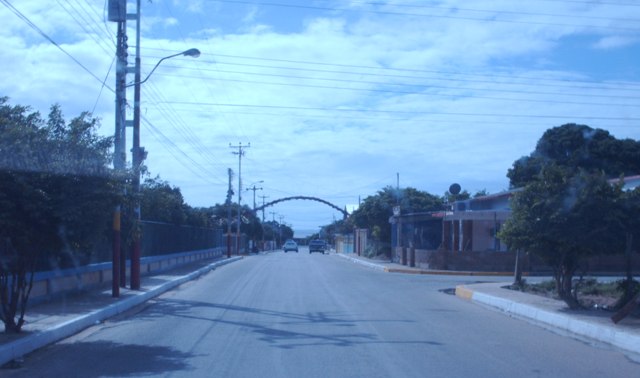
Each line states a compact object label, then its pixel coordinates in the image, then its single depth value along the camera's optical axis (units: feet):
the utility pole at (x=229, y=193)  221.54
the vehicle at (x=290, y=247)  319.68
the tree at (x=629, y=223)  53.88
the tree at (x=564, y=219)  53.78
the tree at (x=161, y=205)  95.55
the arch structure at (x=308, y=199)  442.26
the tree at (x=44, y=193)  39.55
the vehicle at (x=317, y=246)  314.14
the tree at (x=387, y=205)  197.88
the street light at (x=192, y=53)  76.74
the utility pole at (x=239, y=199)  248.52
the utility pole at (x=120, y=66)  73.05
